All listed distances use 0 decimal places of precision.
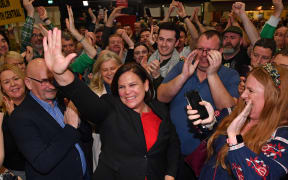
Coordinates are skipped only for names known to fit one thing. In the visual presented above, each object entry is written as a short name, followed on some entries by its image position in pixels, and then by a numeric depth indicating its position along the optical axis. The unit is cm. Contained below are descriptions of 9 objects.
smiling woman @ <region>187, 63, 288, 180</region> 143
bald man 166
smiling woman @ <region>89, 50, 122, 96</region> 288
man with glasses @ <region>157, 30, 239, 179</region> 221
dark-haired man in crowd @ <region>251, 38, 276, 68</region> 294
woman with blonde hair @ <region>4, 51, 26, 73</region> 326
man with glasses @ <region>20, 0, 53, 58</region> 420
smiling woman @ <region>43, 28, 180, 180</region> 142
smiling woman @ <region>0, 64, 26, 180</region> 205
